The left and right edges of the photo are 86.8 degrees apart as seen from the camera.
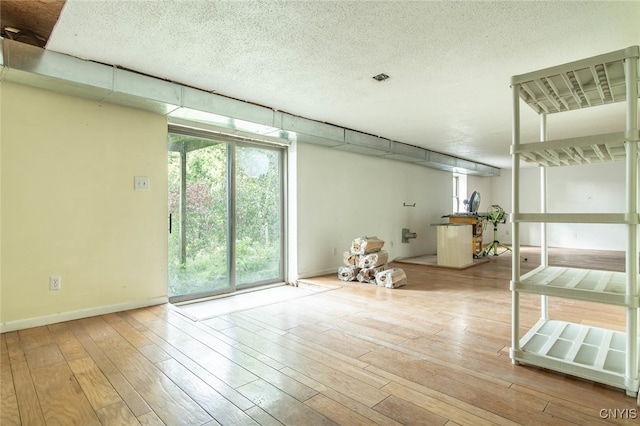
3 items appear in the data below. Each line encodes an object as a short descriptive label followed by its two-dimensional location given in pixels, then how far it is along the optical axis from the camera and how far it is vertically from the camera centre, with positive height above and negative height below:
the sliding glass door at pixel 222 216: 3.97 -0.03
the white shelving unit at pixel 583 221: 1.77 -0.05
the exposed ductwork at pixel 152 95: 2.52 +1.09
